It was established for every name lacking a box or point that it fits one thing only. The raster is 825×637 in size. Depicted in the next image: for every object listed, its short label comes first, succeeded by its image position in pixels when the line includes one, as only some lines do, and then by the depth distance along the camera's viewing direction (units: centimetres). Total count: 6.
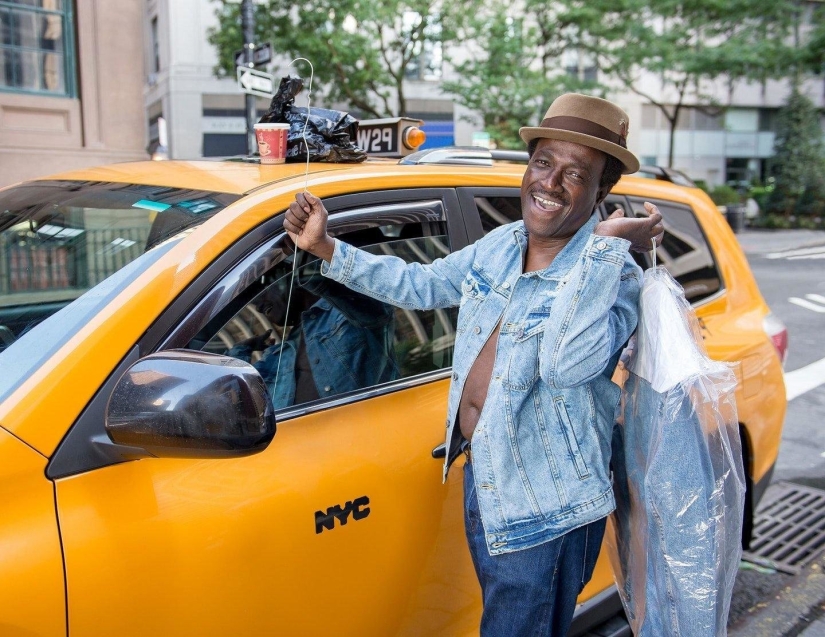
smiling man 190
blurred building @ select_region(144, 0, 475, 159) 2530
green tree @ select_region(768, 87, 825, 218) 2756
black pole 1005
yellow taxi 155
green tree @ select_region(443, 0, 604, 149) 1823
